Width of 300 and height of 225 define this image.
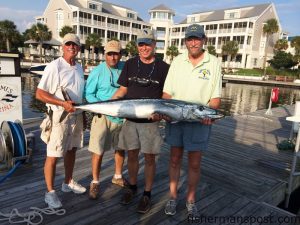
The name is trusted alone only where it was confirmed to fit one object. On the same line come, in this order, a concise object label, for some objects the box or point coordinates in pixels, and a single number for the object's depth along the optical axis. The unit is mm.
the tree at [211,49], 55494
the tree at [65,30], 48438
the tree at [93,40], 49875
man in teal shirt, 3973
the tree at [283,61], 50744
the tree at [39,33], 46531
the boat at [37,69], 19156
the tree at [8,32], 44625
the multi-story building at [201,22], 53406
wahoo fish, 3266
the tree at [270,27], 53469
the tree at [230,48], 52781
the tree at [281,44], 55675
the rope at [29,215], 3379
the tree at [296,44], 51125
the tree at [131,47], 52588
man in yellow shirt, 3381
